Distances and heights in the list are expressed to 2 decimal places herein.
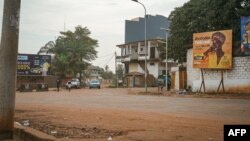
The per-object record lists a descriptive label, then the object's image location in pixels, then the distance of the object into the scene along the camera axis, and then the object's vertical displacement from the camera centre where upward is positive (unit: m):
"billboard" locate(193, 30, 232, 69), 30.83 +2.98
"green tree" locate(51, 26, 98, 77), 60.81 +5.52
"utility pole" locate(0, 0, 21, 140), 7.99 +0.34
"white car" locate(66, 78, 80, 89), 57.09 -0.19
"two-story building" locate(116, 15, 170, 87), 62.34 +5.28
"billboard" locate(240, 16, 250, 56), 29.02 +3.88
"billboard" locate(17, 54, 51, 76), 52.25 +2.52
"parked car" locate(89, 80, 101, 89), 56.24 -0.32
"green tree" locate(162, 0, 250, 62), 31.33 +6.31
